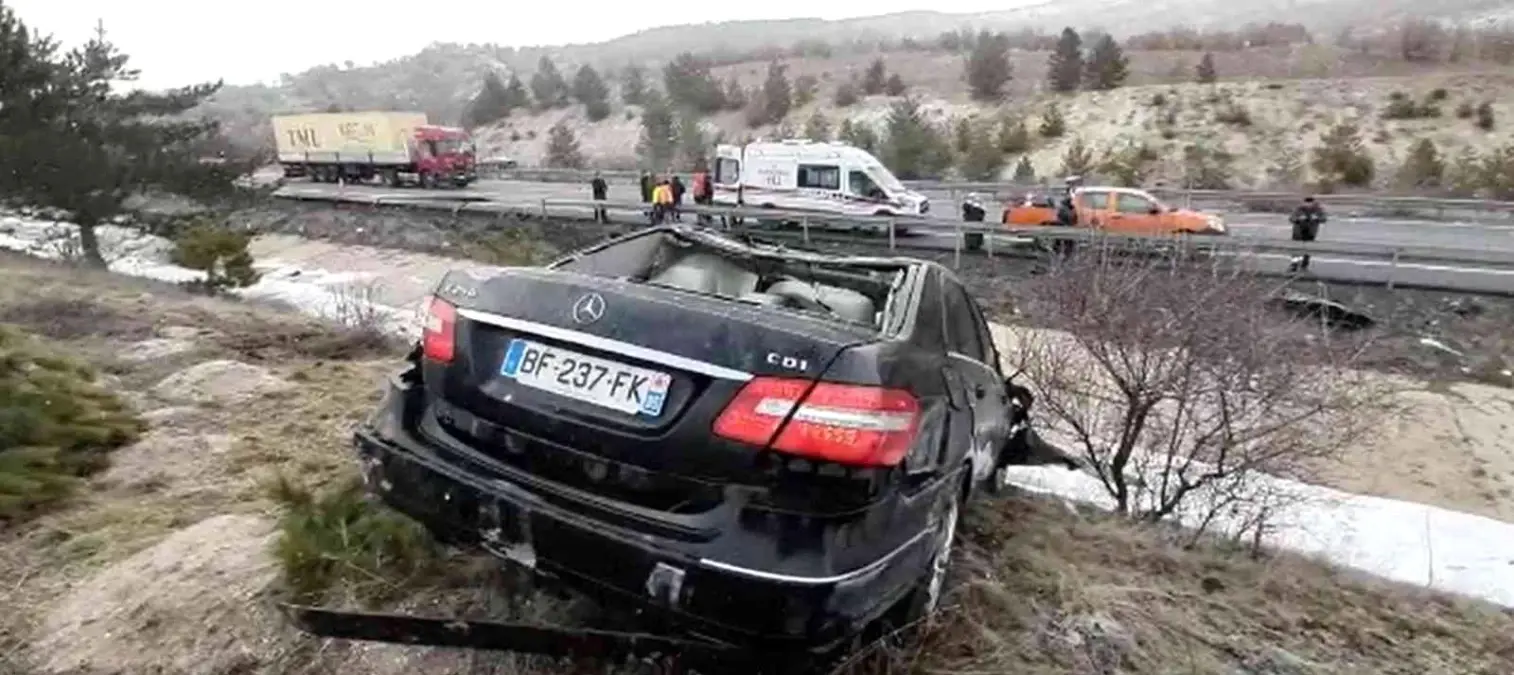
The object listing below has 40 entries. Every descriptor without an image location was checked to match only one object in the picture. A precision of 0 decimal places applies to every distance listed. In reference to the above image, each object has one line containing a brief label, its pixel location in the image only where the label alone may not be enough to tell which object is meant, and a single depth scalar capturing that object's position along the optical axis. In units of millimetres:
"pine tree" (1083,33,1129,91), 37344
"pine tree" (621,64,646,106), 52875
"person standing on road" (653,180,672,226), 21438
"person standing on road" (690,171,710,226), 24542
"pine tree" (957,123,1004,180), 31906
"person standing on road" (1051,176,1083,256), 18523
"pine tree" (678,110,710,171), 40800
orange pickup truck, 17984
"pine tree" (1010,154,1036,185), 30453
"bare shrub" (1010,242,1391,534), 6750
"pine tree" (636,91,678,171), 42062
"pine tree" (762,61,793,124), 44969
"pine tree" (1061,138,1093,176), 30484
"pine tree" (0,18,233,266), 19203
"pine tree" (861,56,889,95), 45625
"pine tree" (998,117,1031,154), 33562
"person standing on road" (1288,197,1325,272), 18078
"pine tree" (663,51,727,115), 47906
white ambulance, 21438
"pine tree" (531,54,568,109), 56406
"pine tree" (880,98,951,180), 32344
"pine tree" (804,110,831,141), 39594
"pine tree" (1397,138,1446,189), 26203
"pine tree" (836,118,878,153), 35031
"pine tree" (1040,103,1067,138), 33906
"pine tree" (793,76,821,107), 45800
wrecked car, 2164
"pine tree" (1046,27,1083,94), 37938
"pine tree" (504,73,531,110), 57656
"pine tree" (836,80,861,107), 44156
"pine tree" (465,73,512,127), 57625
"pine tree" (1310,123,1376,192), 27438
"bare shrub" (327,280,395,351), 8211
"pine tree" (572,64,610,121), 52719
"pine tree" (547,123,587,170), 44844
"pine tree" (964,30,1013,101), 40688
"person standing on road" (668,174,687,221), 21902
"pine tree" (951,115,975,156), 33562
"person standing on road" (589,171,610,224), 28219
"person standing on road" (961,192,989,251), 21000
